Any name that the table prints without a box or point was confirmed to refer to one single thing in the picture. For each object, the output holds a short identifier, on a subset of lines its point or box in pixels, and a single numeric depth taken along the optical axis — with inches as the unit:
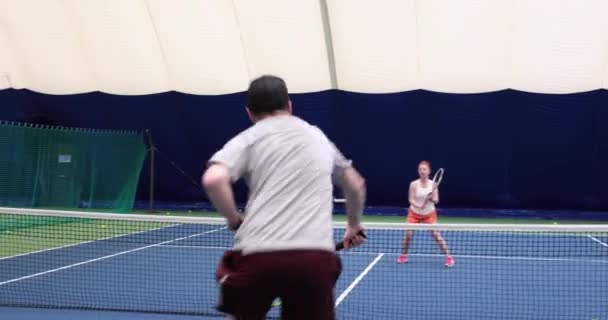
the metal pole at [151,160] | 559.2
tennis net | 203.6
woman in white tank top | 295.7
